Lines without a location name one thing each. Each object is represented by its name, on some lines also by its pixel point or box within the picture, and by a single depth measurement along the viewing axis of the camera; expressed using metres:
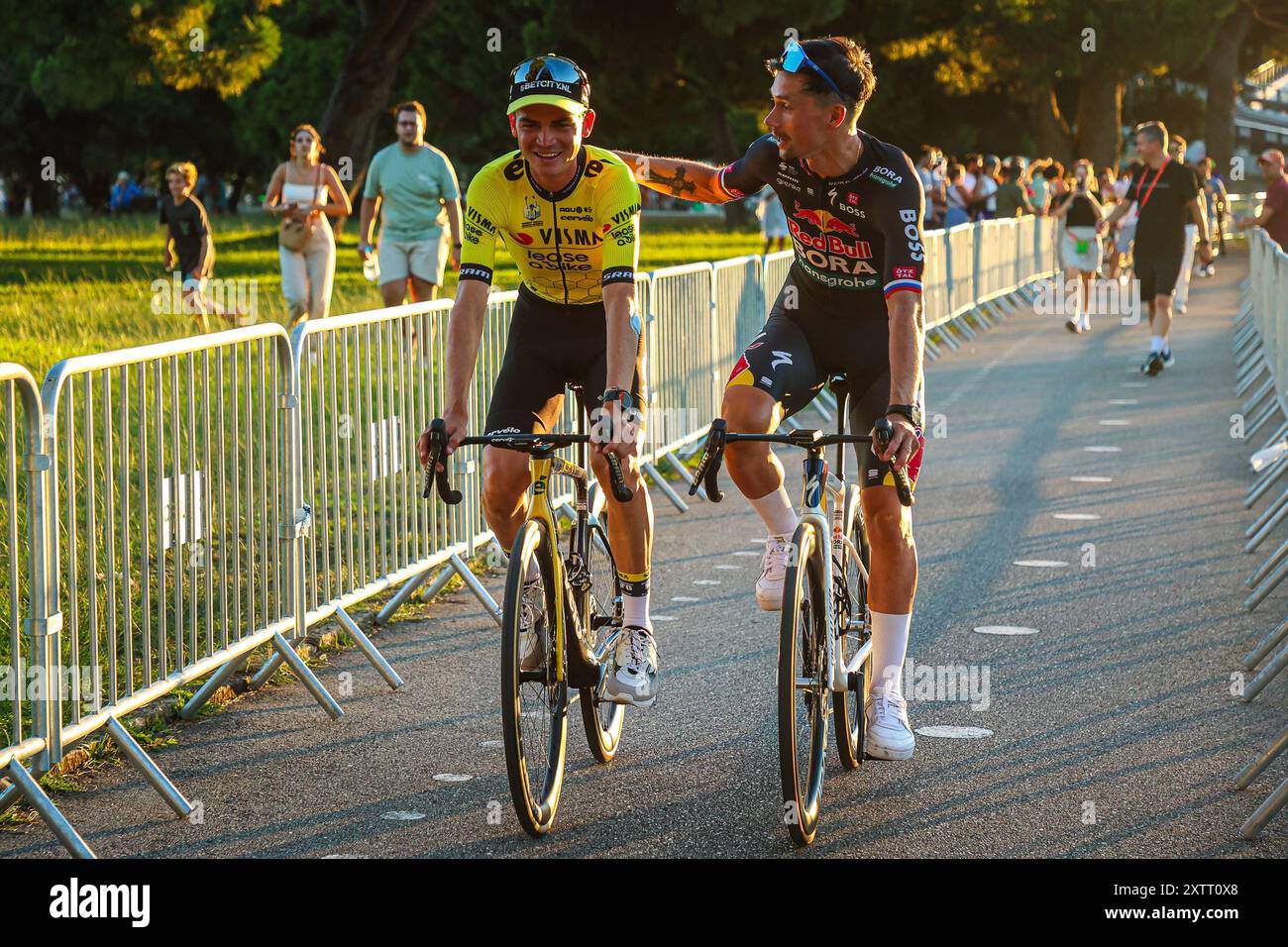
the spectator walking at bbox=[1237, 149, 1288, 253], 20.73
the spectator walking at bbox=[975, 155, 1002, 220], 35.28
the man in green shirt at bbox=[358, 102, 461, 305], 14.76
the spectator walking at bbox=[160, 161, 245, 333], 18.33
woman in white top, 15.47
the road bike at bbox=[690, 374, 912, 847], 4.82
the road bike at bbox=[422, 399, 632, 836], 4.96
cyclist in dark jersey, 5.40
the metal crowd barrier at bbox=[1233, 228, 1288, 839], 5.59
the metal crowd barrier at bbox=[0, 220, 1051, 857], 5.16
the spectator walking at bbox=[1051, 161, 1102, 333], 23.20
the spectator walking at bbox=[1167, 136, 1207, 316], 17.89
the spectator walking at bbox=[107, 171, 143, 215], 73.50
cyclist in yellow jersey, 5.42
